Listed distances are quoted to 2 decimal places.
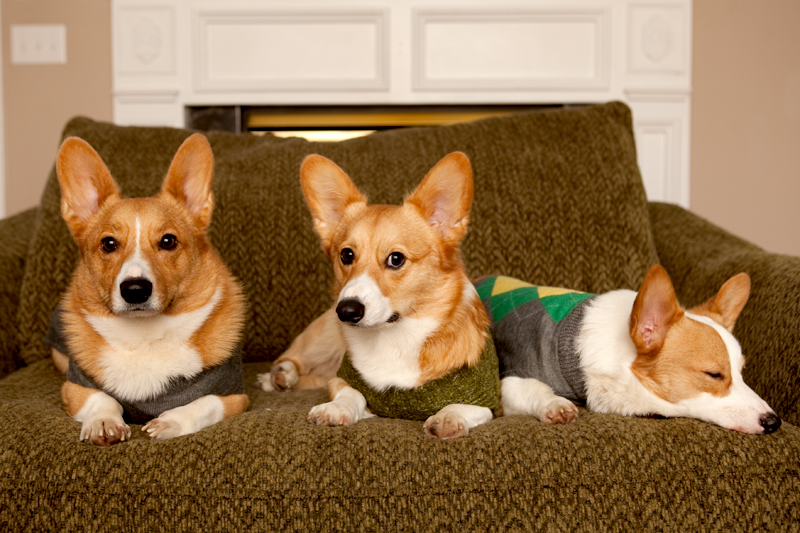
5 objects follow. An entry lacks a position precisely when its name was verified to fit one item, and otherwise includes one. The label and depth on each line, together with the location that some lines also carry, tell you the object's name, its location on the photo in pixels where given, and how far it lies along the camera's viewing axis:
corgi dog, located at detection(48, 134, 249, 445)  1.24
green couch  1.01
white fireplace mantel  2.75
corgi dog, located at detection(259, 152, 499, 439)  1.27
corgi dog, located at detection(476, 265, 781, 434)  1.18
